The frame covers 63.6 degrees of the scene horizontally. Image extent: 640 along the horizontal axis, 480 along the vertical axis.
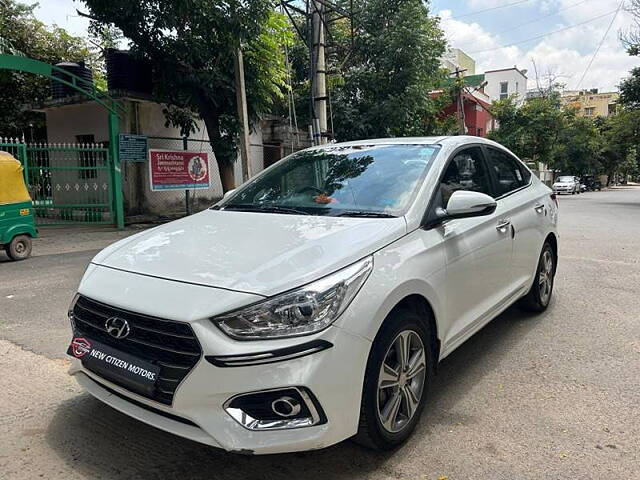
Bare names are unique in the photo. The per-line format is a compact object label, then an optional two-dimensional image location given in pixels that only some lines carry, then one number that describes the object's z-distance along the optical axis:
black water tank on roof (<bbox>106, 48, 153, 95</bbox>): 12.18
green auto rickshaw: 7.69
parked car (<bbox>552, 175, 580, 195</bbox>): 36.38
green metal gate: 11.87
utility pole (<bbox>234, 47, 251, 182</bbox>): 10.79
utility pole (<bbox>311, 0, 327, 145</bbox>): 11.03
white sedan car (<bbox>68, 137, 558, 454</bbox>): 2.17
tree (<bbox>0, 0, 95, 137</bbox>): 18.09
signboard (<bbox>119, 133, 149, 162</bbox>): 11.83
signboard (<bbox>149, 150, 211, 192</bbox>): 12.44
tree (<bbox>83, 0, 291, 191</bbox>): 10.06
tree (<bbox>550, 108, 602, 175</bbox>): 43.28
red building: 30.49
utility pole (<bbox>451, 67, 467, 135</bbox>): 25.70
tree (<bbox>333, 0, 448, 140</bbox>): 16.42
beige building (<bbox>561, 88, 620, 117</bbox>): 84.56
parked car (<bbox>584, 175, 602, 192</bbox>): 46.25
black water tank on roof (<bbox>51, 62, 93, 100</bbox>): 12.44
